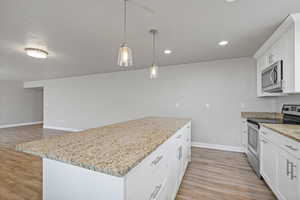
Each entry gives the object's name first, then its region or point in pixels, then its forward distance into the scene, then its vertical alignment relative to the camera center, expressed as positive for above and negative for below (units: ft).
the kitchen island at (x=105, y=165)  2.37 -1.29
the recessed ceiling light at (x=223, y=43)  8.36 +3.53
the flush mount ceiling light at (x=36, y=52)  9.25 +3.19
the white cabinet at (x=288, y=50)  5.77 +2.43
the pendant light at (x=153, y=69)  7.05 +1.59
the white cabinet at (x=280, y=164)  4.40 -2.37
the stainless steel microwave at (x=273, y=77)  6.68 +1.24
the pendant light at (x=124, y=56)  5.06 +1.63
